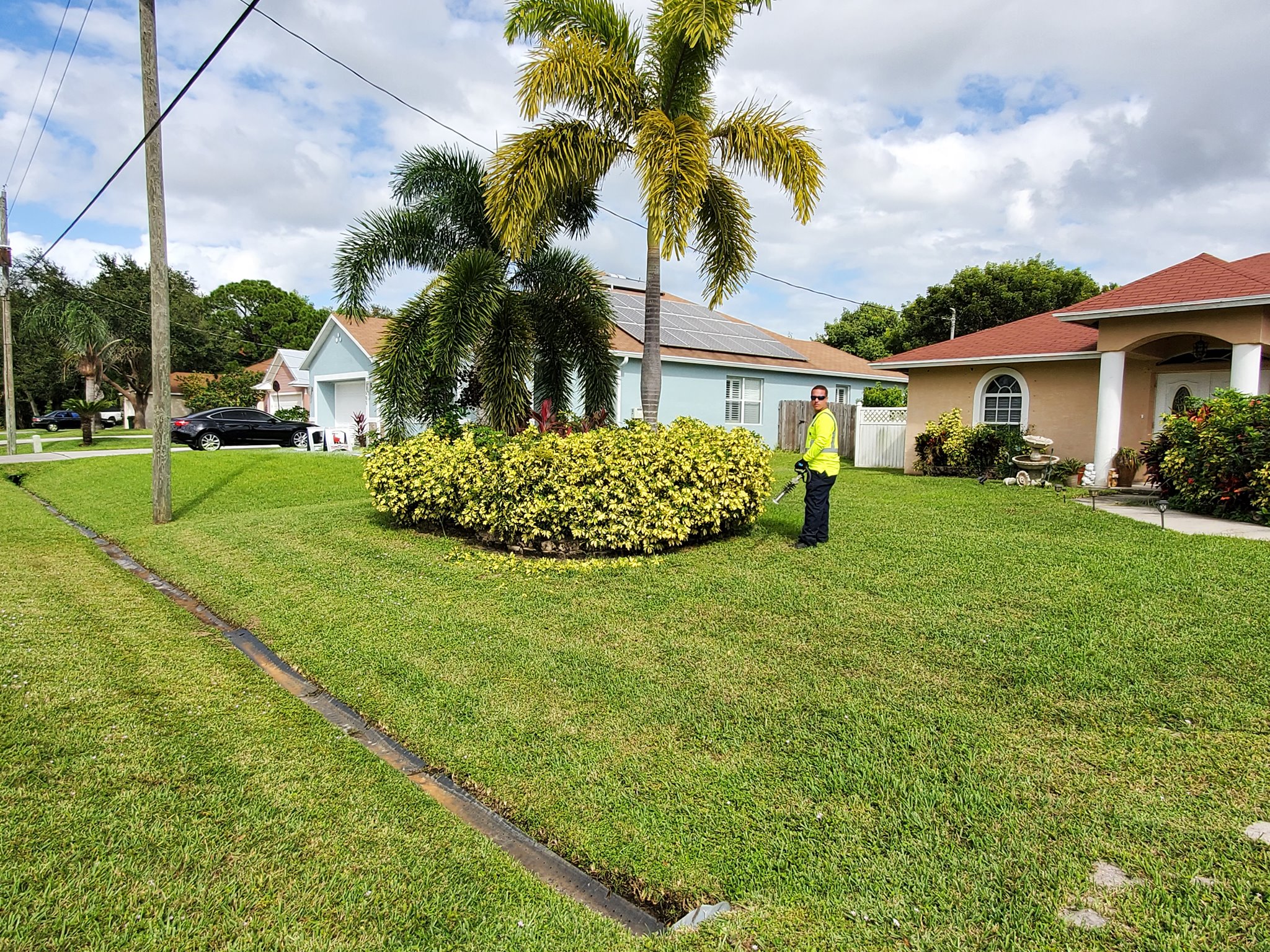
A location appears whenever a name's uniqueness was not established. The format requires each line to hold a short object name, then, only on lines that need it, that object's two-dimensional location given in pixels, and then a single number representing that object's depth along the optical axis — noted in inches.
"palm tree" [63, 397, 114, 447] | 1111.0
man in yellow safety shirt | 300.4
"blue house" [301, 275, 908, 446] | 848.3
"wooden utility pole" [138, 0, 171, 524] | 400.8
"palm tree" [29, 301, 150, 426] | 1200.8
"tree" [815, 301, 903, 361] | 1502.2
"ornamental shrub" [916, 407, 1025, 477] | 584.7
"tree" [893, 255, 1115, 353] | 1277.1
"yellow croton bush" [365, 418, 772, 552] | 296.8
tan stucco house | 451.5
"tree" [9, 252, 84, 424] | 1530.5
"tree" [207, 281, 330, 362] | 2516.0
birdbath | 538.6
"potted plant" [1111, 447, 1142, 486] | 511.5
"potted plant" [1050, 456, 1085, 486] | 552.4
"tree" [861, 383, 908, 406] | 1011.9
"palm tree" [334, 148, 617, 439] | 380.8
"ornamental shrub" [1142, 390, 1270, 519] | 376.5
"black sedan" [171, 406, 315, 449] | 959.0
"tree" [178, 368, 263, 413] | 1503.4
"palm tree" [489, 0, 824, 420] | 316.2
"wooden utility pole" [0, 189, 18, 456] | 914.1
